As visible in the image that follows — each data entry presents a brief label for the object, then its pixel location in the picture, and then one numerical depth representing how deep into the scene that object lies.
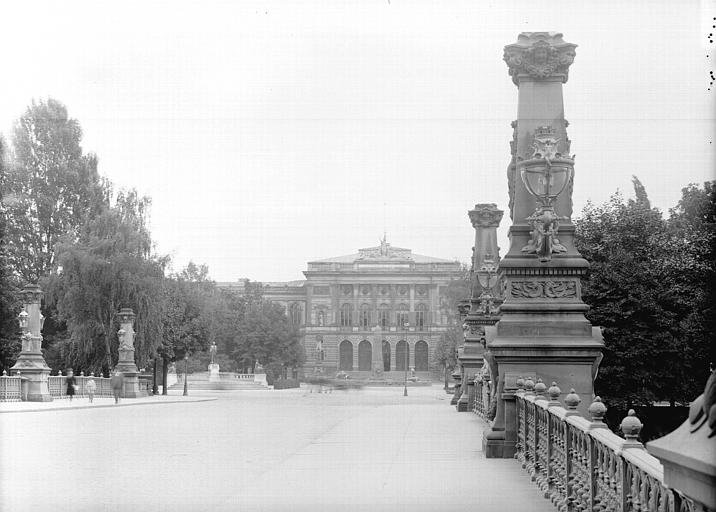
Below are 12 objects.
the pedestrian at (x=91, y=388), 45.44
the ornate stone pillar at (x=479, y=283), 31.28
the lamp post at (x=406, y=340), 143.75
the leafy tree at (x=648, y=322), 36.31
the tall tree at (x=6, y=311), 55.97
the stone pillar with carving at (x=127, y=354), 52.28
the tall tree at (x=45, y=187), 61.69
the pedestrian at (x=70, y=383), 48.44
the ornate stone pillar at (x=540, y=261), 14.67
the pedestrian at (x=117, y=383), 44.94
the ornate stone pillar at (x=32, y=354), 44.78
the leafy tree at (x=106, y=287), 53.38
